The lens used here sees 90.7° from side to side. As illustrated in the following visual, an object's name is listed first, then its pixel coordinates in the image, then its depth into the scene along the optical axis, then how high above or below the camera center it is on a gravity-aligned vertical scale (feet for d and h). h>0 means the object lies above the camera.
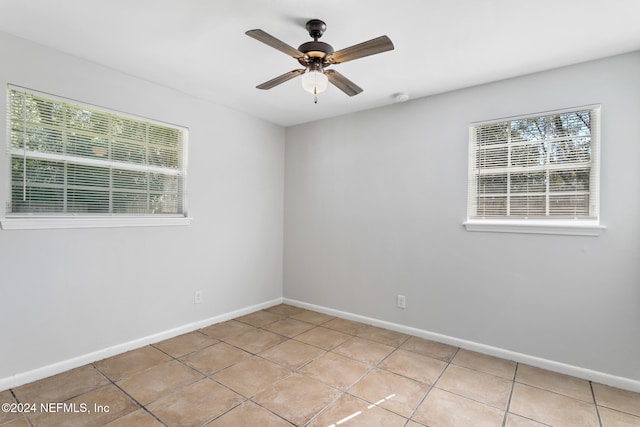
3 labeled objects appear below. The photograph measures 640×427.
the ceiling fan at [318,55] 5.87 +3.13
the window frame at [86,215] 7.39 -0.12
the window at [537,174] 8.16 +1.16
